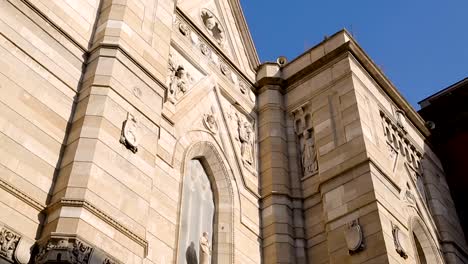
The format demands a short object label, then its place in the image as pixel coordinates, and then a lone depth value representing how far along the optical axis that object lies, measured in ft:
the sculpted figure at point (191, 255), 45.85
